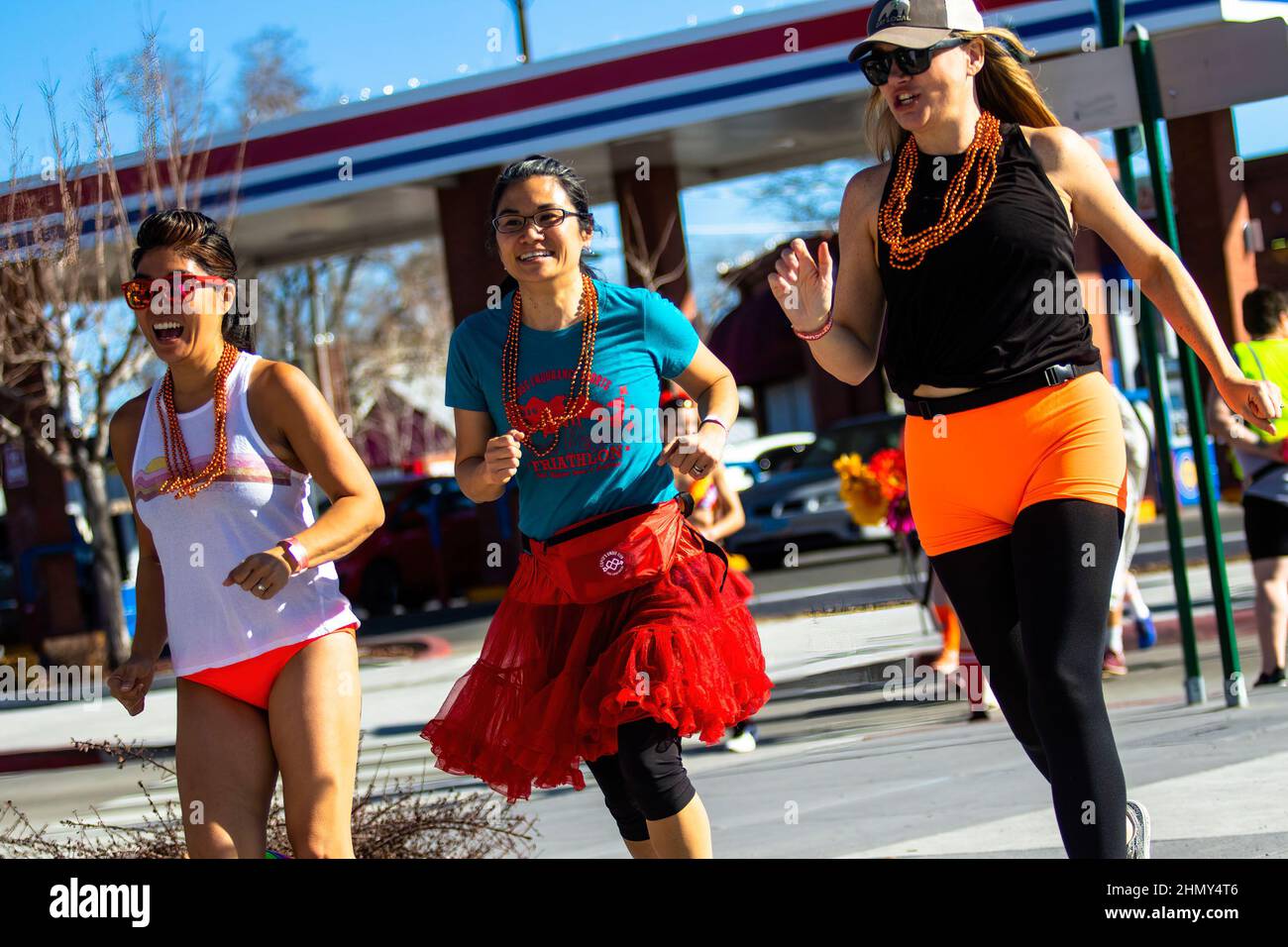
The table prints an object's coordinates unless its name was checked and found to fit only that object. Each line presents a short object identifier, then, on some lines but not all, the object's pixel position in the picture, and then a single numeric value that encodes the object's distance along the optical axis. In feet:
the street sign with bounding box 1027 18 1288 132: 20.18
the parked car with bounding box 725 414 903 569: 61.52
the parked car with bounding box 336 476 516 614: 67.97
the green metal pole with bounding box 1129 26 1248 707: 21.56
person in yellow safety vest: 23.54
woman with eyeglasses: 11.48
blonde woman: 10.57
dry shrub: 15.25
